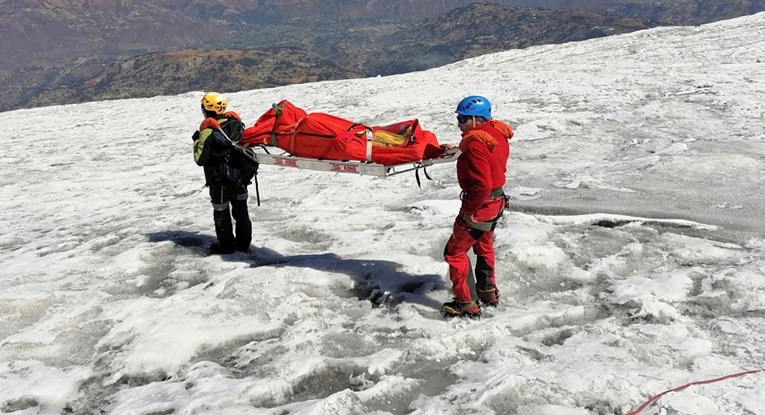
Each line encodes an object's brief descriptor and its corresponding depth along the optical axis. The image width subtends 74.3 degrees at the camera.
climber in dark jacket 6.91
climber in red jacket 4.93
